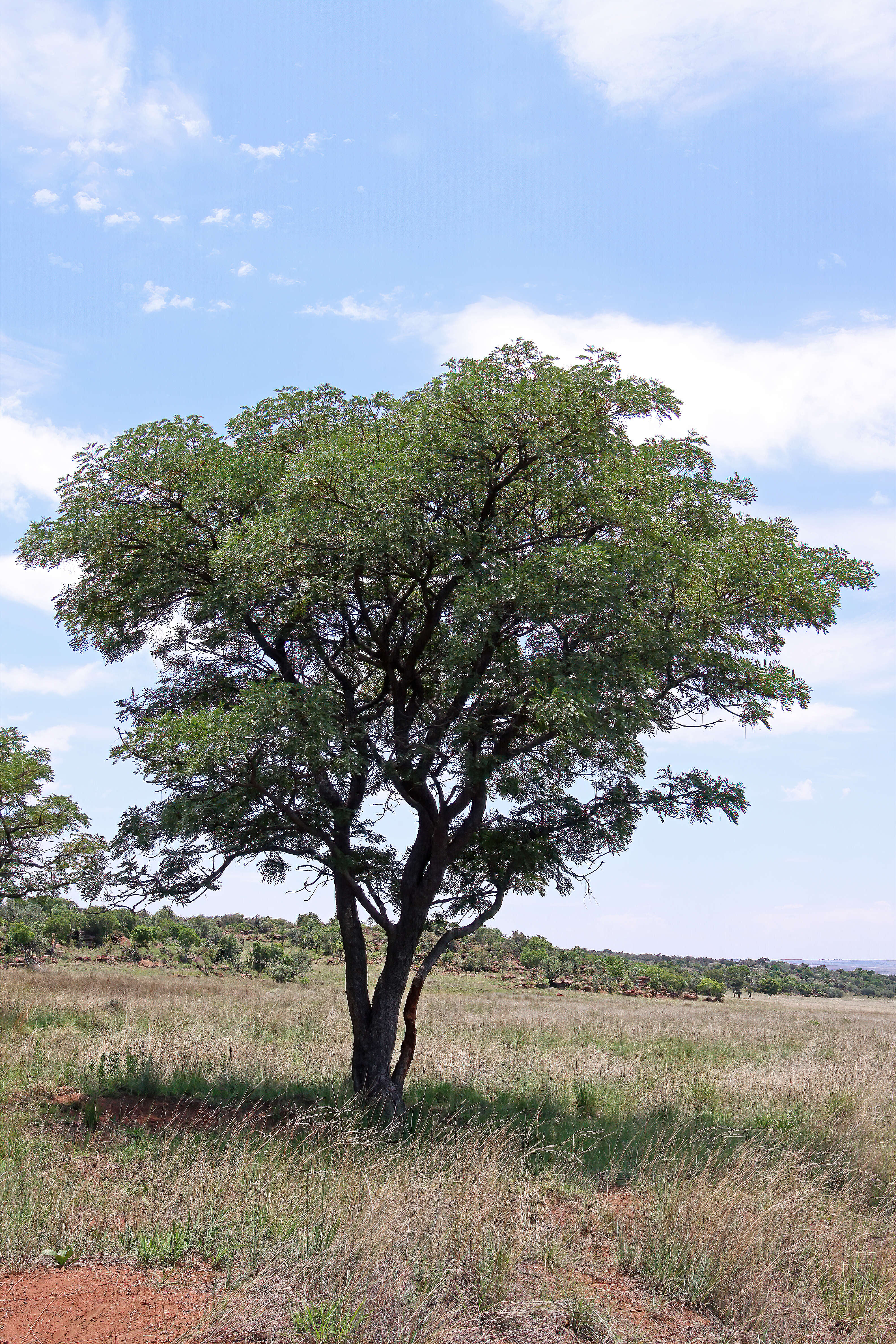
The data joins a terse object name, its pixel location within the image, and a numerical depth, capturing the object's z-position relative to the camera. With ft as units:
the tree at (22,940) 115.65
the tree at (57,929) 135.13
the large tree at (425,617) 30.01
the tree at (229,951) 138.31
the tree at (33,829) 66.03
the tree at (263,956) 132.05
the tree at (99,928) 138.62
